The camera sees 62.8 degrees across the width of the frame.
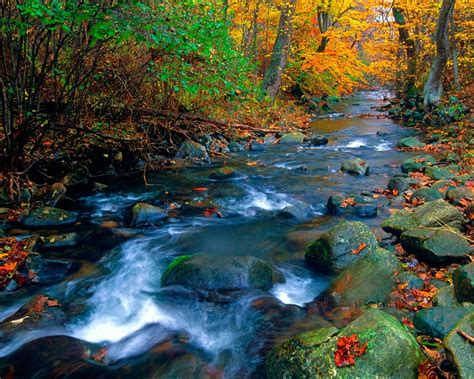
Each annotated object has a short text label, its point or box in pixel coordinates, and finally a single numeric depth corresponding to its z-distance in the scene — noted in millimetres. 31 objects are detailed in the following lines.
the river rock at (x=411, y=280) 4496
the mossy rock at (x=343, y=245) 5184
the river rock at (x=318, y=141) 13383
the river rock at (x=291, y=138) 13703
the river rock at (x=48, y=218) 6406
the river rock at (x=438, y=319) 3344
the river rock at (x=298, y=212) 7312
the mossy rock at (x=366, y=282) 4375
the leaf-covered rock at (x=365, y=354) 2787
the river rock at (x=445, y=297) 3863
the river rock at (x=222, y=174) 9539
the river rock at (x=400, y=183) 8078
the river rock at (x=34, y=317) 4059
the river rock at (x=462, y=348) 2594
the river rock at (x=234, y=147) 12504
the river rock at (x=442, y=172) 8401
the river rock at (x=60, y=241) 5832
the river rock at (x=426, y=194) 7066
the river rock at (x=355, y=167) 9828
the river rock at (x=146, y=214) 7016
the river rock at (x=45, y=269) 5055
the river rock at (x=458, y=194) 6516
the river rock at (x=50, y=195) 7250
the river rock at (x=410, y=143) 12188
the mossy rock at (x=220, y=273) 4793
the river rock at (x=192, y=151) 10930
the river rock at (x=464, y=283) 3662
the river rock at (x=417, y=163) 9405
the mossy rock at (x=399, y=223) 5547
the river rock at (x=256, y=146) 12836
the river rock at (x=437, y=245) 4695
